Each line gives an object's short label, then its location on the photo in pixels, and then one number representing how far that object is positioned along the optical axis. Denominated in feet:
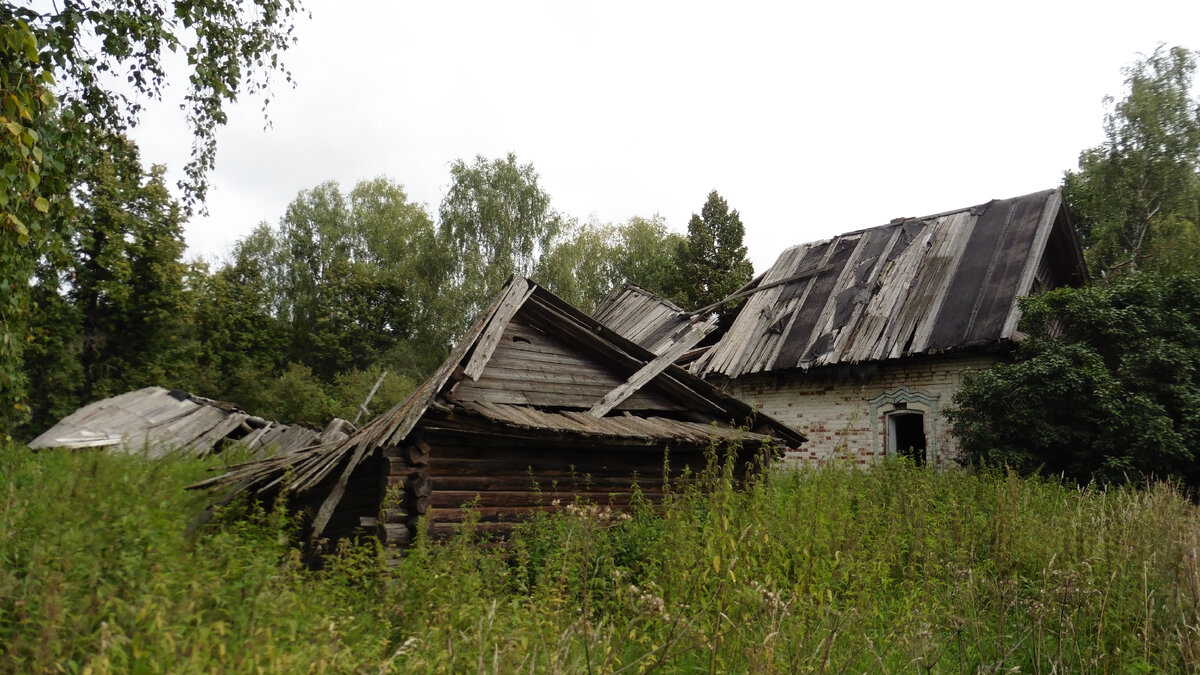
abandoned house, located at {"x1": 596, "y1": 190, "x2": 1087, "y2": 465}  45.06
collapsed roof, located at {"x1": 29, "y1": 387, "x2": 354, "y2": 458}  60.03
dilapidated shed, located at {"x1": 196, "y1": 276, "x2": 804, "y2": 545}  25.17
